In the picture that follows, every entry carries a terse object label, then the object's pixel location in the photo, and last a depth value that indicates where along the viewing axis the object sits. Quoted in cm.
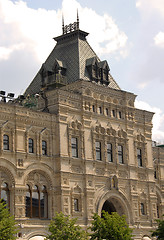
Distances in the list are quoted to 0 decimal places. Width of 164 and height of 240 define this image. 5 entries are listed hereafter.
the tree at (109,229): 5562
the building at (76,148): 5678
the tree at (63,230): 5206
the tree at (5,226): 4712
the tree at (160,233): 6022
